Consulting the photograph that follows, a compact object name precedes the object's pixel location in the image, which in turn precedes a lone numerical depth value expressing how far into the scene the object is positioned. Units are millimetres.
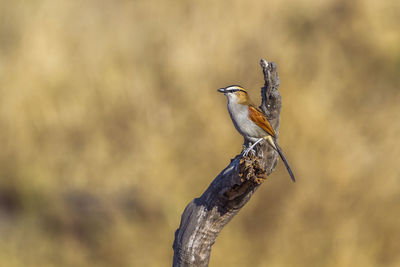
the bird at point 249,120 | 12625
